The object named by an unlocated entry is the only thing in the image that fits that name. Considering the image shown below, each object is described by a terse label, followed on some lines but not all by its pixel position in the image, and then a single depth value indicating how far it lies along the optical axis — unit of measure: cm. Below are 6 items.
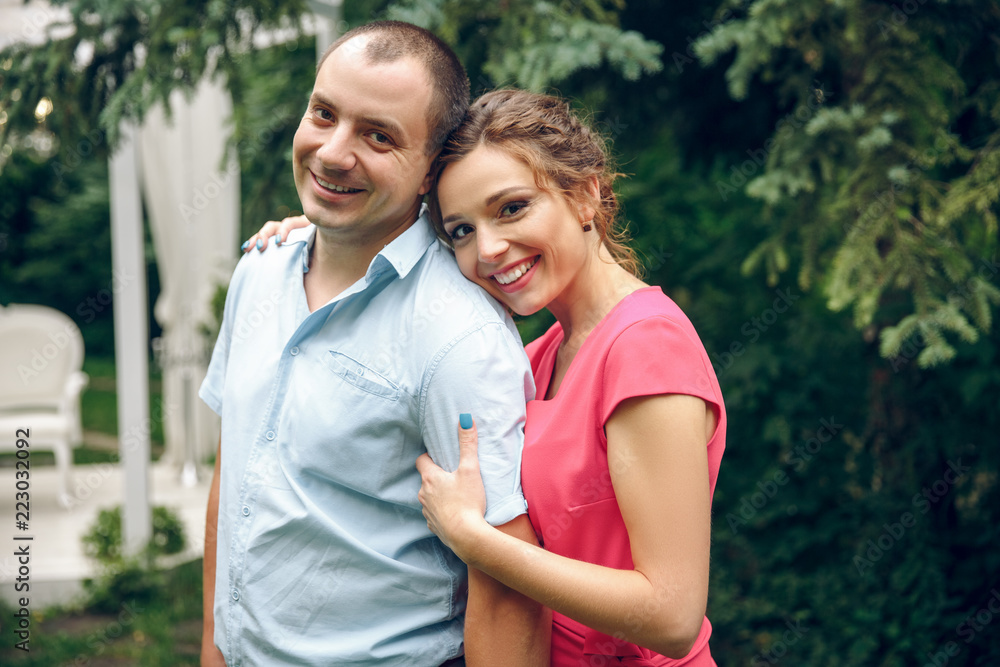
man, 149
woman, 137
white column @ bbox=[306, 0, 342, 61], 356
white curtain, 581
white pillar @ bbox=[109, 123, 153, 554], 446
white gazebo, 451
